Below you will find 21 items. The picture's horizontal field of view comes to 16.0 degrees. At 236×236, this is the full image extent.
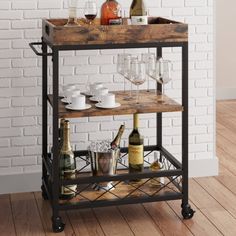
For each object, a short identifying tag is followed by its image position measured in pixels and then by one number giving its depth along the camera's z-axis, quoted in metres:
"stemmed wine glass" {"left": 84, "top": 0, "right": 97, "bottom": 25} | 4.65
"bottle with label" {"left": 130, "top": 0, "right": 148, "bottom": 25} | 4.87
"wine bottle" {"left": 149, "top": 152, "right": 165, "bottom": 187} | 4.93
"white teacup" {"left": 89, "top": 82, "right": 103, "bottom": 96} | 4.84
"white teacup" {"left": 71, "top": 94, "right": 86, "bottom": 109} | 4.48
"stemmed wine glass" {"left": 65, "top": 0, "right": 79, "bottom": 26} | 4.75
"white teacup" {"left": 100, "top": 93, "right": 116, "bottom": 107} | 4.52
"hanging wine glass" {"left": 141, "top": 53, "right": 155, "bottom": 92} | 4.65
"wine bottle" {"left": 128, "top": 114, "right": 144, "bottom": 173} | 4.82
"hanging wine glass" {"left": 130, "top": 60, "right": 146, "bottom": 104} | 4.58
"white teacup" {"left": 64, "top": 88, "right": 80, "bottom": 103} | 4.67
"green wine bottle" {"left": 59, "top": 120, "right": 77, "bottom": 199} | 4.64
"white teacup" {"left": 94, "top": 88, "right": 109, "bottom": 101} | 4.70
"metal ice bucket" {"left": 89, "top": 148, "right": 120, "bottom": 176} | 4.69
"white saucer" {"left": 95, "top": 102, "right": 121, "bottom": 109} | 4.51
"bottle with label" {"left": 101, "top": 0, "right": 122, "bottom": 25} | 4.70
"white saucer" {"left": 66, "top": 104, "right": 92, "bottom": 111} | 4.46
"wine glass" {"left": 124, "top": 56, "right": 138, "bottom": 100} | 4.66
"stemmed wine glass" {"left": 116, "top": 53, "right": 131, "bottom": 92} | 4.68
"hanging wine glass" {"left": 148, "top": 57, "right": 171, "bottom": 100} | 4.61
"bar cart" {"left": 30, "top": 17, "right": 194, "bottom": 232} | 4.36
